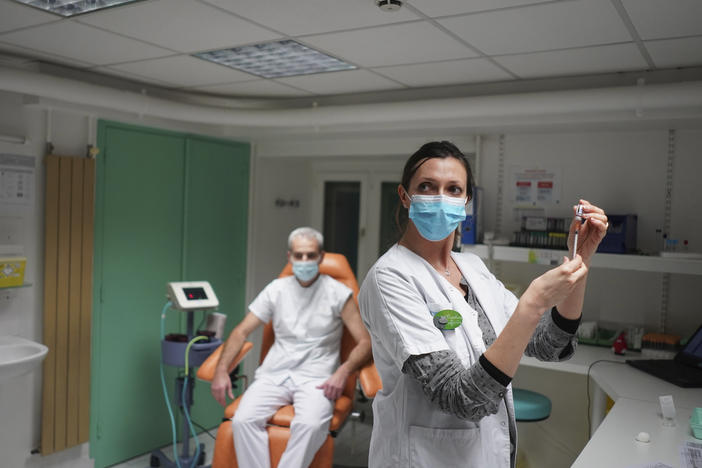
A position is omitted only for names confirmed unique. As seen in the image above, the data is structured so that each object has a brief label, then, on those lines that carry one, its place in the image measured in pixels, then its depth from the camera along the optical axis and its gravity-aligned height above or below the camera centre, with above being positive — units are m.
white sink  2.52 -0.70
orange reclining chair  2.76 -1.00
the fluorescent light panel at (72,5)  2.03 +0.71
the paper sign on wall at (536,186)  3.29 +0.21
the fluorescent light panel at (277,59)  2.51 +0.71
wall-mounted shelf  2.66 -0.16
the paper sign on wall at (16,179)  2.88 +0.12
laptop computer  2.38 -0.60
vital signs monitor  3.21 -0.48
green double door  3.36 -0.30
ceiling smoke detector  1.88 +0.69
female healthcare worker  1.14 -0.24
